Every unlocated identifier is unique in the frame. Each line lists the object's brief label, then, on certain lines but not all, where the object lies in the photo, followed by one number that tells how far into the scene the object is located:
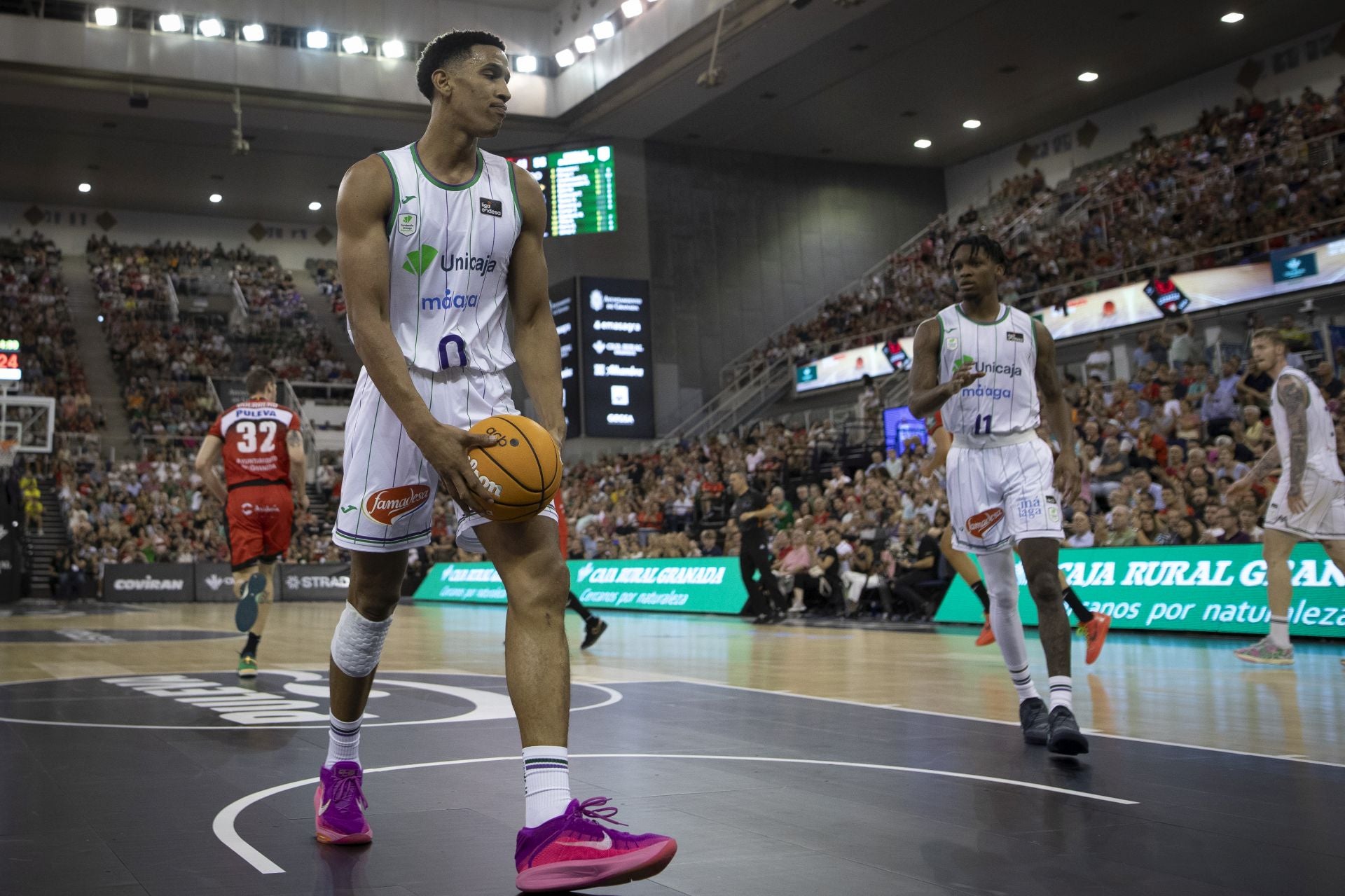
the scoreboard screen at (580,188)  26.94
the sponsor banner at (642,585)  16.53
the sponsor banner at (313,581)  24.34
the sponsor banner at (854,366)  24.58
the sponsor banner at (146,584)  23.53
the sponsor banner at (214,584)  23.97
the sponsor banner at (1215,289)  18.20
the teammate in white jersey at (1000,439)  5.08
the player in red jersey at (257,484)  8.02
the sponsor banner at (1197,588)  9.58
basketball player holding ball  2.91
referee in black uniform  13.67
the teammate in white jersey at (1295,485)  7.63
